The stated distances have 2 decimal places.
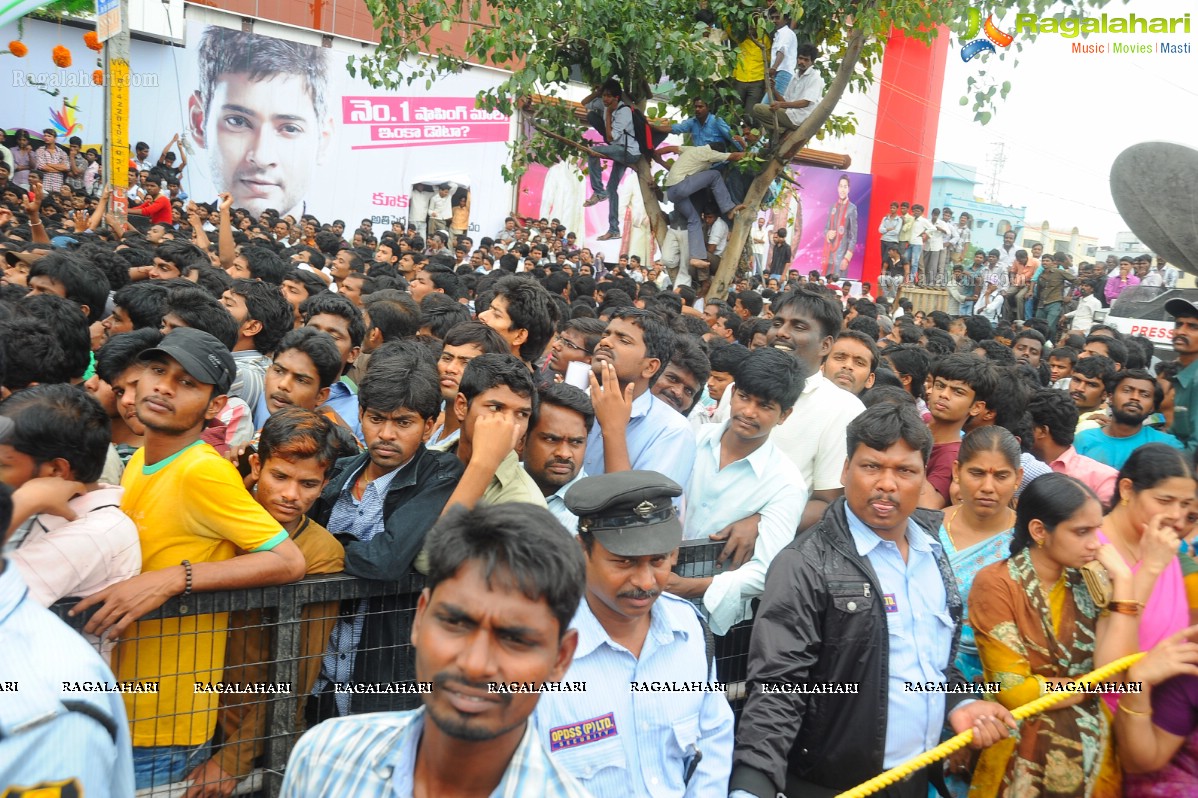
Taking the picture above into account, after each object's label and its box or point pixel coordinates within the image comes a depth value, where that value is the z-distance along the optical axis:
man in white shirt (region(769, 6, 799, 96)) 9.31
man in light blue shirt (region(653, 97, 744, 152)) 10.32
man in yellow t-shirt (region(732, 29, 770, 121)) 9.95
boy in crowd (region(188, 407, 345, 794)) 2.80
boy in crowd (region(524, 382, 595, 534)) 3.49
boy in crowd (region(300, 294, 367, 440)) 4.82
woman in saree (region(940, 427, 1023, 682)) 3.73
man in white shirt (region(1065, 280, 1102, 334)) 14.95
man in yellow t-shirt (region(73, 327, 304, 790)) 2.57
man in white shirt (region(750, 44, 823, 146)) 9.66
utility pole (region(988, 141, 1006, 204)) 58.83
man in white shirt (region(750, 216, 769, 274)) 25.00
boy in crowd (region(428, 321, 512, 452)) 4.19
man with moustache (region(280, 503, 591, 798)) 1.63
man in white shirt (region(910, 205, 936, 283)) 22.16
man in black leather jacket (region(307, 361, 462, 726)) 2.92
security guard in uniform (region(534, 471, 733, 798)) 2.26
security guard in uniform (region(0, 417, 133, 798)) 1.51
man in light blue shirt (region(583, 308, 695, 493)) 3.90
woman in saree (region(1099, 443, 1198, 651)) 3.06
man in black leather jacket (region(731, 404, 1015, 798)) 2.72
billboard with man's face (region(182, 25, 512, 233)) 21.08
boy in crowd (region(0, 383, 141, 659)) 2.42
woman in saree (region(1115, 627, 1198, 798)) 2.76
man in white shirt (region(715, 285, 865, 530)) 4.21
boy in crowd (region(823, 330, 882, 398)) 5.48
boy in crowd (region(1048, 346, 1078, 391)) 8.37
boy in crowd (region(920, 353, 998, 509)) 4.88
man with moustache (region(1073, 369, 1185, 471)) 5.83
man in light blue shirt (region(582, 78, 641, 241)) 10.18
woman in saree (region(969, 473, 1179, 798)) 2.91
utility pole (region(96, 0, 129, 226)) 9.20
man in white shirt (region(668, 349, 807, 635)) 3.58
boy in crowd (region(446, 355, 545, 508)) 3.04
